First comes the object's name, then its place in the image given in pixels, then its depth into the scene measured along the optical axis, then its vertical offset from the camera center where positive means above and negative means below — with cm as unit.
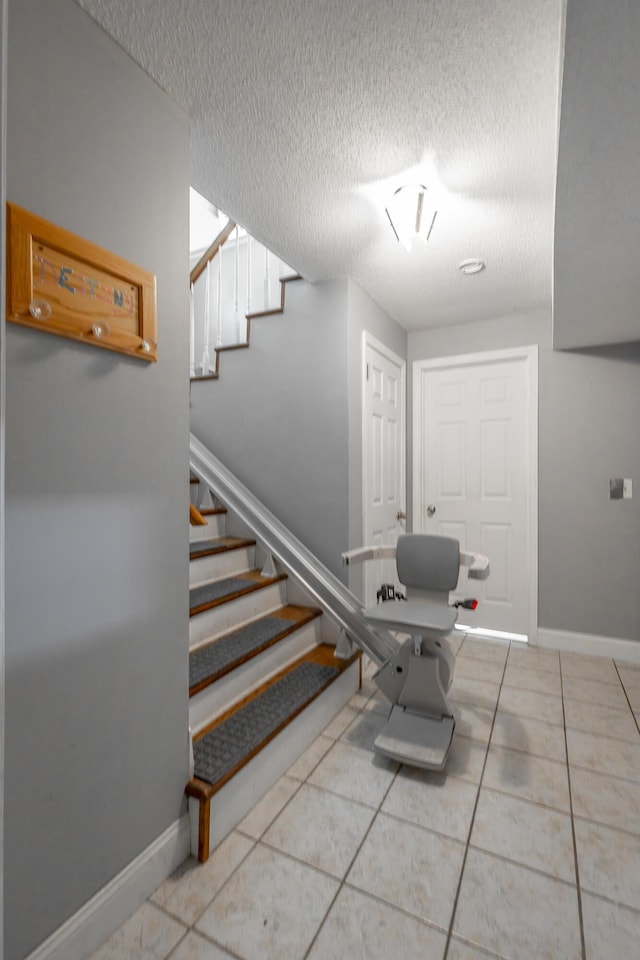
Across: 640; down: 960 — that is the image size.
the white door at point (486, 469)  340 +6
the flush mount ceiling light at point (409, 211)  187 +116
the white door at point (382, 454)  305 +17
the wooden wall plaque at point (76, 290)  102 +50
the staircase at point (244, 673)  158 -98
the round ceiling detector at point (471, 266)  260 +126
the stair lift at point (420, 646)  190 -82
